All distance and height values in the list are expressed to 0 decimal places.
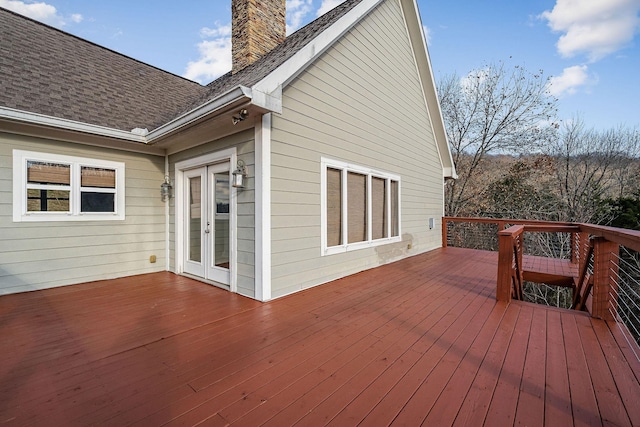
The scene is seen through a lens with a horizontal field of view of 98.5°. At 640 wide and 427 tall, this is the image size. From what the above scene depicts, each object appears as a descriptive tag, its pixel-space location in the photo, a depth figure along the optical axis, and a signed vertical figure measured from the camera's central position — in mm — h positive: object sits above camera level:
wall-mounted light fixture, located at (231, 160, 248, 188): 3709 +500
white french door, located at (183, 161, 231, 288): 4281 -173
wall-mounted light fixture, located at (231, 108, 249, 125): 3288 +1170
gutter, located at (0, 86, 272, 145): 3103 +1256
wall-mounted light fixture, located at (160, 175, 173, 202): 5152 +427
